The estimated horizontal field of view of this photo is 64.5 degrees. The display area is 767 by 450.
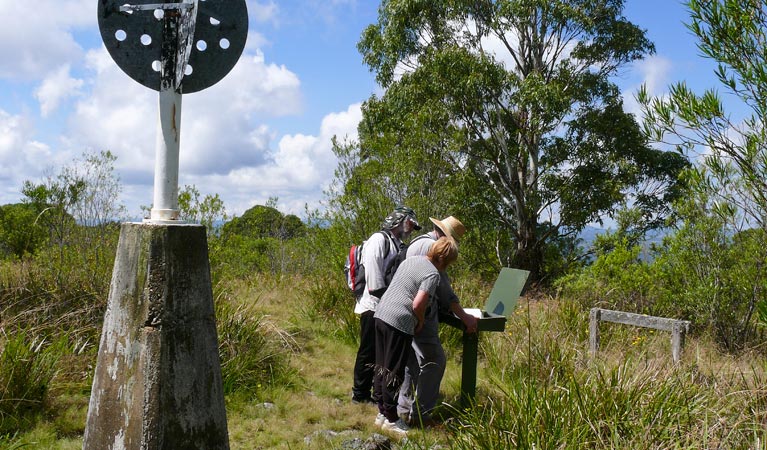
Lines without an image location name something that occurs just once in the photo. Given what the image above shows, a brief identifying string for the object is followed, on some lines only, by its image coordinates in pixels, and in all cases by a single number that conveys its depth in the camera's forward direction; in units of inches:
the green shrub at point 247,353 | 215.8
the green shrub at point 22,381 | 174.4
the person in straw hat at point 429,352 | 182.4
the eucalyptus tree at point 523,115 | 609.6
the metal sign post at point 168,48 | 115.0
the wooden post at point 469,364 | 190.4
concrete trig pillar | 112.0
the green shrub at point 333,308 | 286.4
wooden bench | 227.5
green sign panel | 178.7
